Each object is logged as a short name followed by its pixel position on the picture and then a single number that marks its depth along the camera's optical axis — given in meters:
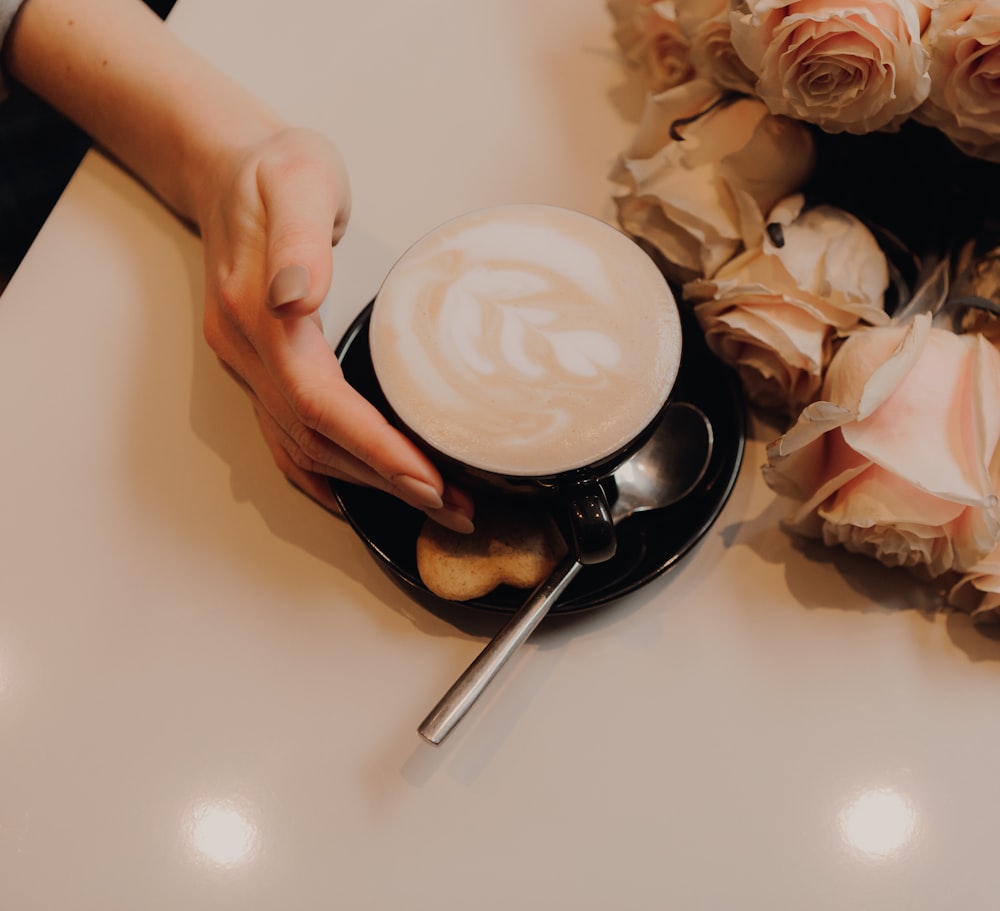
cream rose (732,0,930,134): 0.54
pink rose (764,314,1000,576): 0.53
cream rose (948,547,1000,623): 0.58
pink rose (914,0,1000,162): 0.53
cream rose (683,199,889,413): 0.61
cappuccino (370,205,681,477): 0.56
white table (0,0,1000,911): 0.56
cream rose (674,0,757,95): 0.64
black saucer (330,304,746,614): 0.61
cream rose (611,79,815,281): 0.66
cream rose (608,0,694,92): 0.73
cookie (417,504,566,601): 0.60
